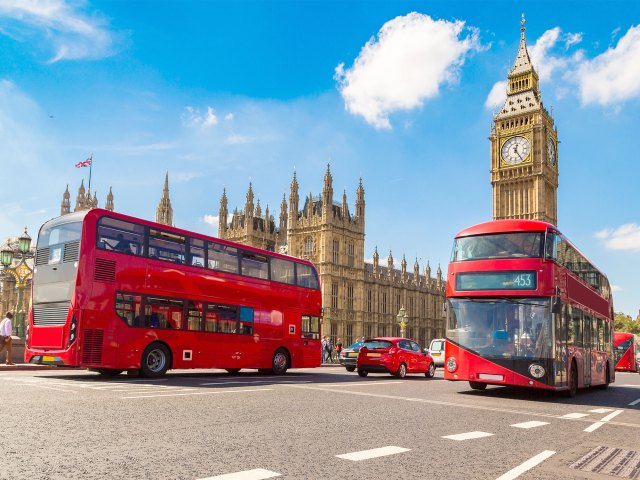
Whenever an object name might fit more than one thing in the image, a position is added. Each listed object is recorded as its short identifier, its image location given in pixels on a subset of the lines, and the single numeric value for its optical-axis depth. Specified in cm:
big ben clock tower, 7975
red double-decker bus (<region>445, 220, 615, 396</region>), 1308
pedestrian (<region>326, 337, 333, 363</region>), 3766
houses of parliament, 6391
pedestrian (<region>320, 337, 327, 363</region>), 3794
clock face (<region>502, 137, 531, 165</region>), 8119
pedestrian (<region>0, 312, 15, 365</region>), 1880
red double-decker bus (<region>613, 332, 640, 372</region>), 3717
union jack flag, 4506
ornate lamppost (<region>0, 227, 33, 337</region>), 2347
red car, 2030
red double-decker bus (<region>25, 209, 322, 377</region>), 1409
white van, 3078
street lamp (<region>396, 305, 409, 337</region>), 4446
